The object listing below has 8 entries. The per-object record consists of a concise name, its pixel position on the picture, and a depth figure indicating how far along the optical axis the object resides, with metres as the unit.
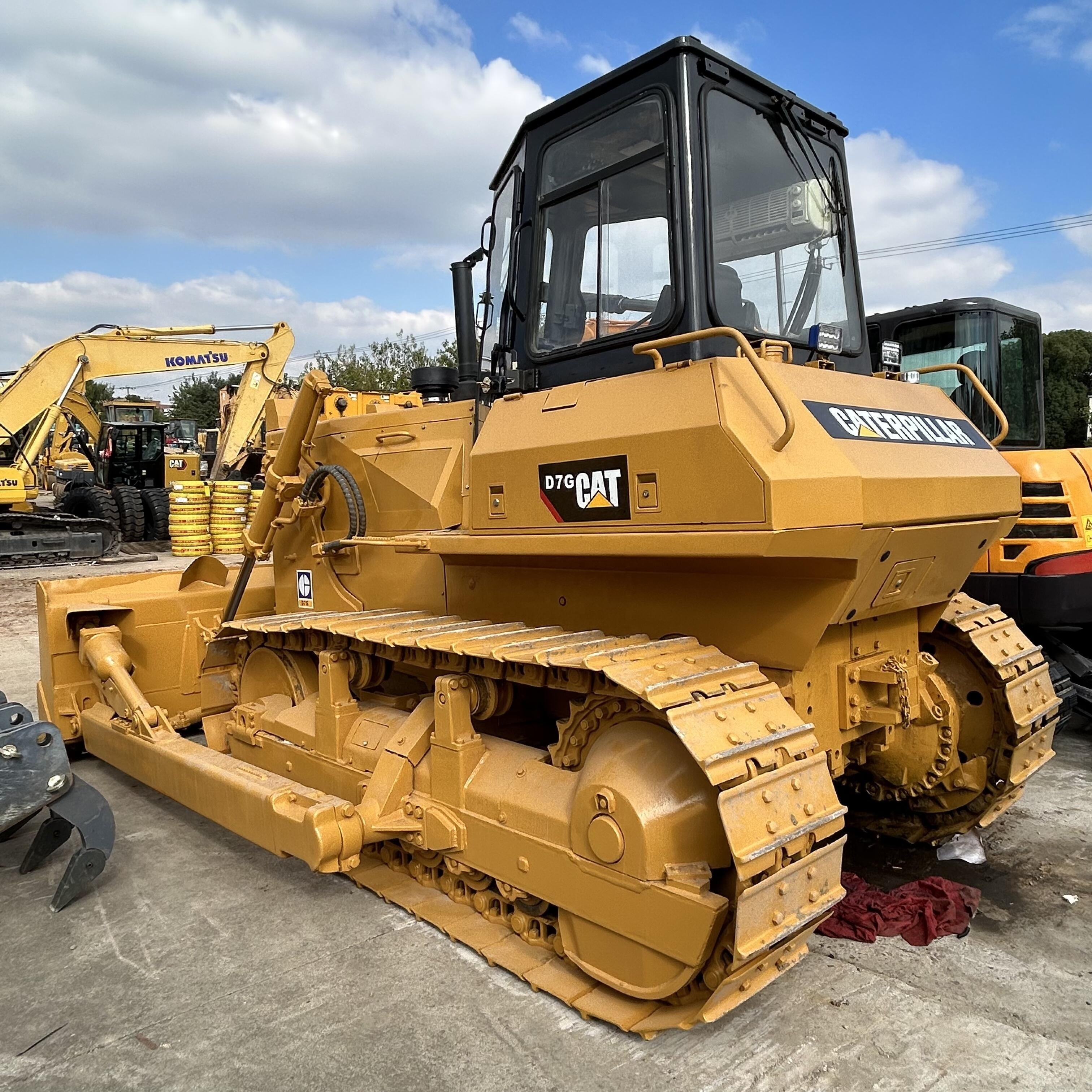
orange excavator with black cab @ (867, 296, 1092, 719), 5.82
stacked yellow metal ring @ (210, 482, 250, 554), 18.77
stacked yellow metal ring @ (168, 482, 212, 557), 18.33
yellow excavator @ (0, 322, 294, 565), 16.70
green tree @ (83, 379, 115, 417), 54.94
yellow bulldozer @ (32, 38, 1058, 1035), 2.86
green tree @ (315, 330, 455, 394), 35.94
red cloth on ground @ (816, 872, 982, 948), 3.71
